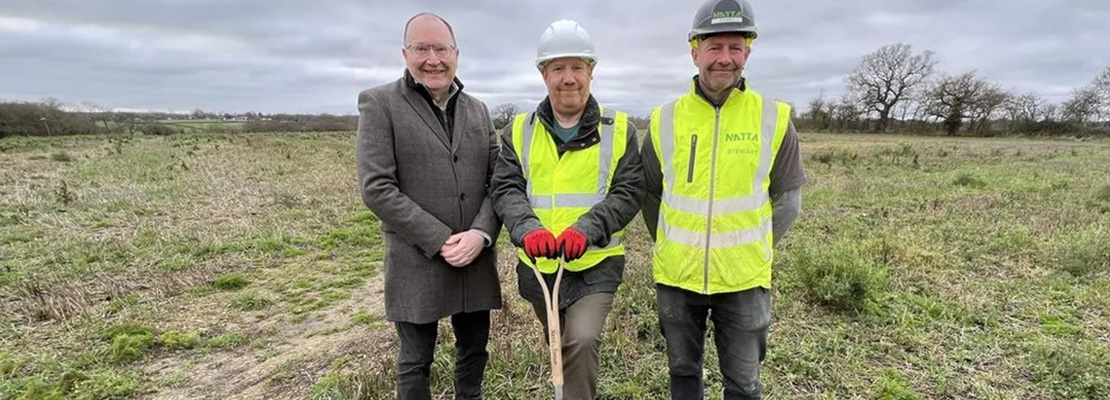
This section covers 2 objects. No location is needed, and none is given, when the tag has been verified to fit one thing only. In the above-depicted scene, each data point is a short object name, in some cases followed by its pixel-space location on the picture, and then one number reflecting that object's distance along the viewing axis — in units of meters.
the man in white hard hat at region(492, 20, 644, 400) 2.55
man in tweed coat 2.69
